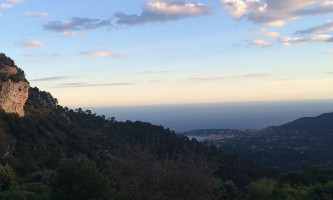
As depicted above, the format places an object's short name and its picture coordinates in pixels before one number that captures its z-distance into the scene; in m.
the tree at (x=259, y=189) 32.47
